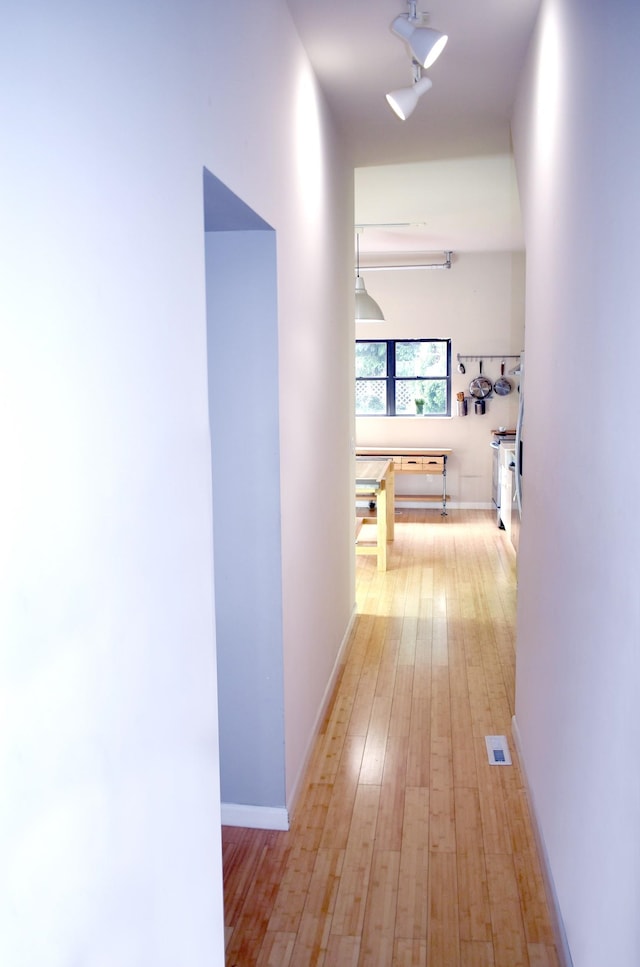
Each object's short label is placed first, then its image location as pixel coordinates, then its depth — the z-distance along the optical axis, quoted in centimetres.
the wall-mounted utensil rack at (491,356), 868
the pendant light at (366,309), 596
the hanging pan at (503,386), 870
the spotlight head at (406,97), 272
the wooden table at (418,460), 867
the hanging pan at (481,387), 875
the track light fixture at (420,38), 243
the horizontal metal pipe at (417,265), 849
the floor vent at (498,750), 312
